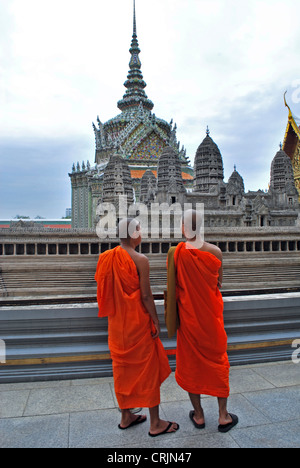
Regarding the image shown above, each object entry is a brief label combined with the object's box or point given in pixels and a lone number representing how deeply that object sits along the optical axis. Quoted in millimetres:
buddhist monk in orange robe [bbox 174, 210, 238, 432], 2773
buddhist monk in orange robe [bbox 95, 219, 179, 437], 2707
